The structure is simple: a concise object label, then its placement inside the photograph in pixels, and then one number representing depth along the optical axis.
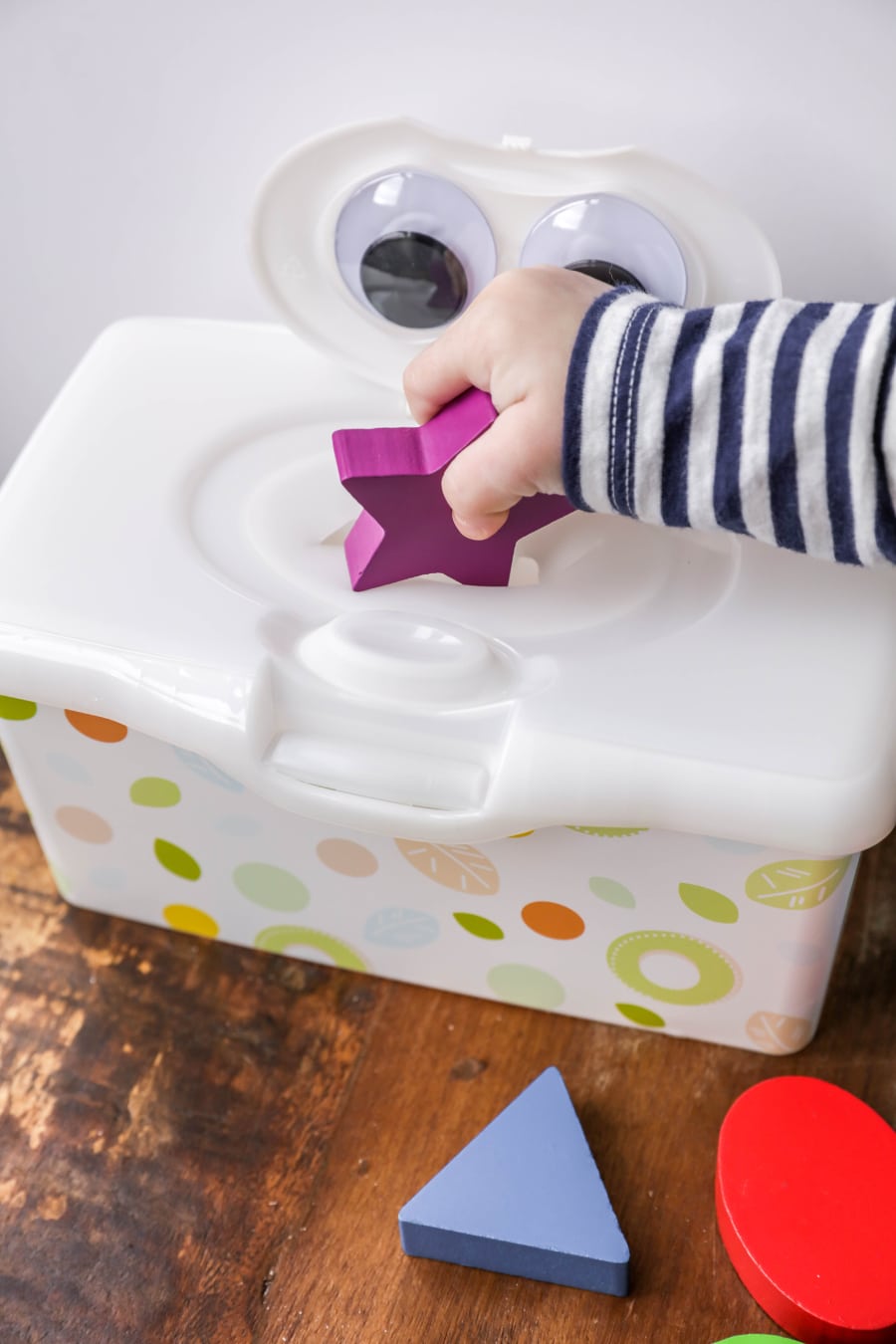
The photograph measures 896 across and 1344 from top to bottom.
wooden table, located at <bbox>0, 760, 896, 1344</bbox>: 0.49
